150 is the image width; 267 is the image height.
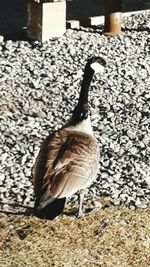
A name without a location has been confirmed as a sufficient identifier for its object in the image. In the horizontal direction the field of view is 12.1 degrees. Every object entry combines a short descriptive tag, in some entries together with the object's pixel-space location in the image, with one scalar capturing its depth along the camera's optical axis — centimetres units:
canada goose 461
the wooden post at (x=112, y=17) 959
